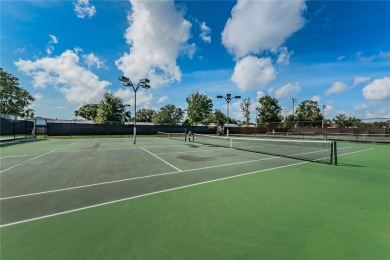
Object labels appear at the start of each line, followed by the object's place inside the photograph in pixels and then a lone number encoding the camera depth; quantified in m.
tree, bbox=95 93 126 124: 44.47
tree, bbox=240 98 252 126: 60.94
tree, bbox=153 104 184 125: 80.94
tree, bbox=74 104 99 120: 92.30
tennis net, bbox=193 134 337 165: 10.14
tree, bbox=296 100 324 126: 63.37
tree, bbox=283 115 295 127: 63.98
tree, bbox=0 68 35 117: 34.84
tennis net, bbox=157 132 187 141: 36.47
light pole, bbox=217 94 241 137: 24.27
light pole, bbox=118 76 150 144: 19.04
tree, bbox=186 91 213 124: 50.12
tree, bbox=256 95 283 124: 53.78
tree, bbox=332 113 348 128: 80.16
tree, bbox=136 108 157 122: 115.31
